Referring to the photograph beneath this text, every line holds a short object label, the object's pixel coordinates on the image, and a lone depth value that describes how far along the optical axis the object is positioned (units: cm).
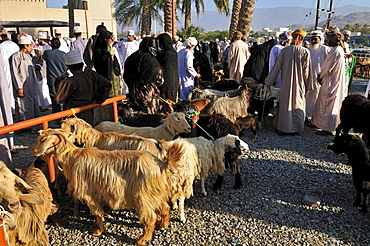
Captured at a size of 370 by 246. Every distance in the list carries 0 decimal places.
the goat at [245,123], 675
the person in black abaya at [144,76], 562
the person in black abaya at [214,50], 1655
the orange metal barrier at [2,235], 235
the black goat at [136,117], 538
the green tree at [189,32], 2584
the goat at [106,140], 394
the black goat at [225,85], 864
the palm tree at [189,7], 2909
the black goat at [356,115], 593
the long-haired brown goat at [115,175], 326
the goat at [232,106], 685
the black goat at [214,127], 539
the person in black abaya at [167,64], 691
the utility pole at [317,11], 3074
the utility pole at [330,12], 3188
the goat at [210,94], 768
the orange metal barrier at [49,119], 352
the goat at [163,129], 462
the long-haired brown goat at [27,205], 253
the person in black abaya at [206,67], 1152
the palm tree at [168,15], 1684
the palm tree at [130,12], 3453
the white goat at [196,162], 371
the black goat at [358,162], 403
